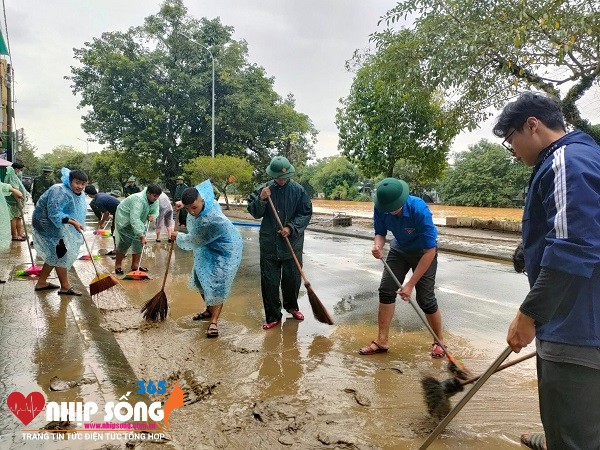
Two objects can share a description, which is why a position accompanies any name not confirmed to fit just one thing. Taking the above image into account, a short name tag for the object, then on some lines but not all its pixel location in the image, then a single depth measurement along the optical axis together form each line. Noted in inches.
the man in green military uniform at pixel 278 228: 189.2
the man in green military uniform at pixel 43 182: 450.0
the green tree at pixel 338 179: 2086.1
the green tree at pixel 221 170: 848.3
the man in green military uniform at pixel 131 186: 444.0
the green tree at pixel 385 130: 558.2
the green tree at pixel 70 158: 2135.2
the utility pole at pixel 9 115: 1099.9
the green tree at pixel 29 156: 2094.0
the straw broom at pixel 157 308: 193.8
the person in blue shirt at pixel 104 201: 368.5
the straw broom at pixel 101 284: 209.3
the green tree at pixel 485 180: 1309.1
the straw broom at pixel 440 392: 114.1
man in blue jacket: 60.7
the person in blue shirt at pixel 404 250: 137.9
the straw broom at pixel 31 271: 251.9
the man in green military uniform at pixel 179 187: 514.8
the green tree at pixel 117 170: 1029.2
